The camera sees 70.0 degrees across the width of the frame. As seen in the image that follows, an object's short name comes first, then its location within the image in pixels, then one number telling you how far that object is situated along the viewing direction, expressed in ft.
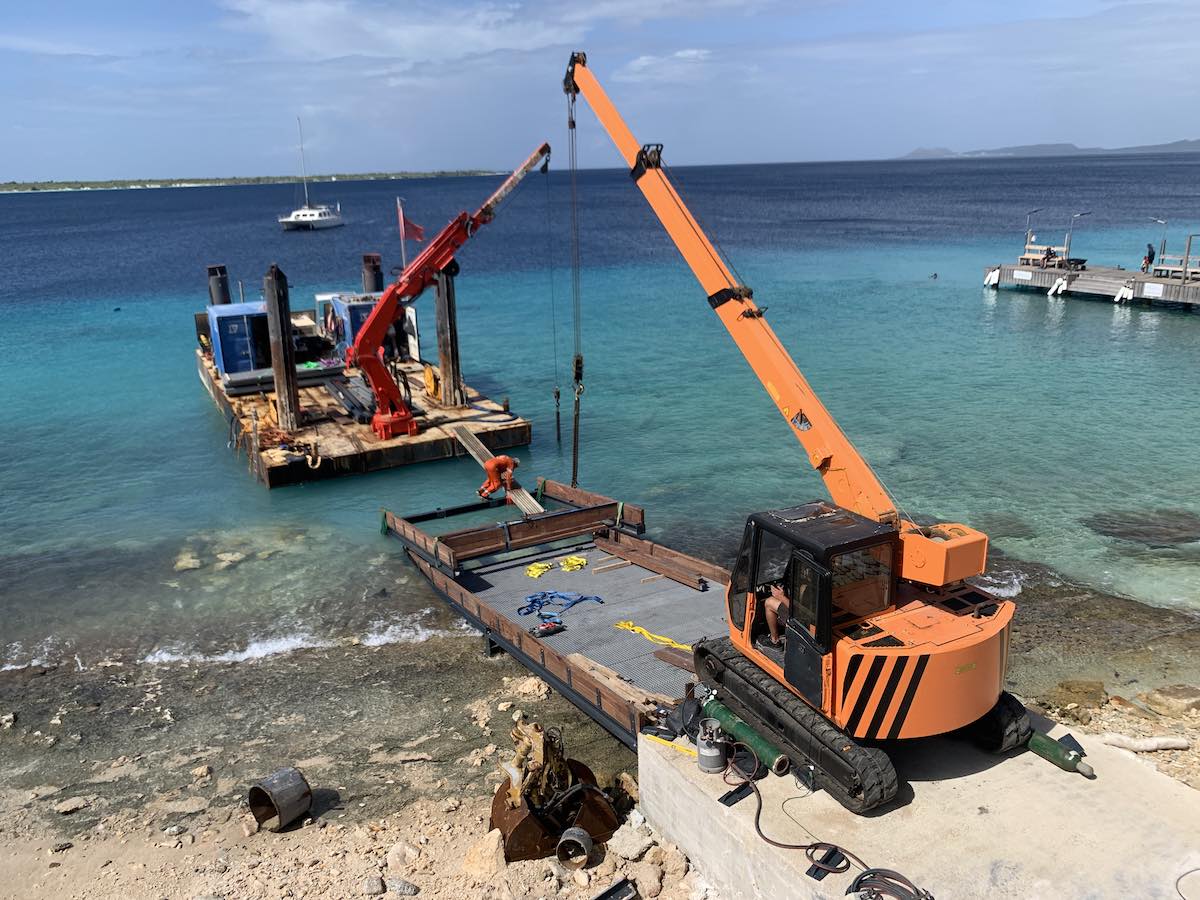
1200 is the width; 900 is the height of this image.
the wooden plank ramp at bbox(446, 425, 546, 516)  57.11
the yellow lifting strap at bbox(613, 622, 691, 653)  38.17
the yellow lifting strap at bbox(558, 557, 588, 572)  47.98
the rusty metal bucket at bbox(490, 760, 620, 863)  27.35
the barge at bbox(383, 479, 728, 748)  35.12
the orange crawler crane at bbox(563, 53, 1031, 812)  24.02
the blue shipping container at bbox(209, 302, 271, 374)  86.07
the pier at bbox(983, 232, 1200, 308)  132.16
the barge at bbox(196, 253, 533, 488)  69.62
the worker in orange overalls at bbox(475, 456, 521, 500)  58.79
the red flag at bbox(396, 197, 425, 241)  76.95
